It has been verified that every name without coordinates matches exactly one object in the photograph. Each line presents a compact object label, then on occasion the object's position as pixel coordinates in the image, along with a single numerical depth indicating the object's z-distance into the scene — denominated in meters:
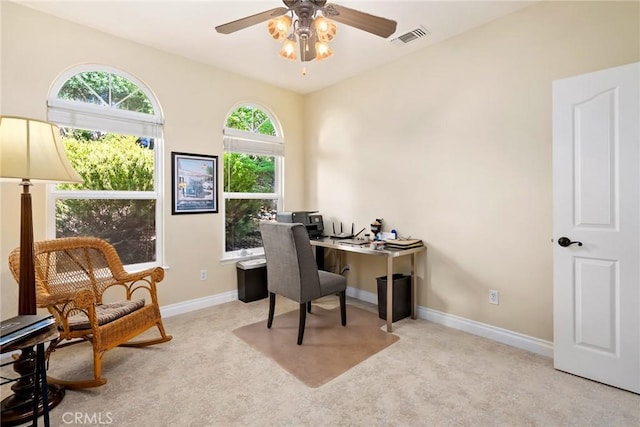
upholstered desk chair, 2.57
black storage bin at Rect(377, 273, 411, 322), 3.05
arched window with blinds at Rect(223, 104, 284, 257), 3.83
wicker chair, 2.00
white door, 1.91
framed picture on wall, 3.29
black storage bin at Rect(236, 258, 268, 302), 3.67
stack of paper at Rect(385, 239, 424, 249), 3.00
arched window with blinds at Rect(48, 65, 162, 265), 2.72
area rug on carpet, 2.24
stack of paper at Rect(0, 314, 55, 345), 1.34
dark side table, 1.43
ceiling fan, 1.77
